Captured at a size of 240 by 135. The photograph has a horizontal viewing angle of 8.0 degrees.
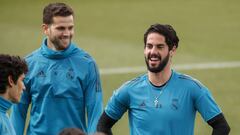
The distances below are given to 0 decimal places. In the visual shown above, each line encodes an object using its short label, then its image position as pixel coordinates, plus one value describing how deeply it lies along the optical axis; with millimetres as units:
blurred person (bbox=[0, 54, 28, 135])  13783
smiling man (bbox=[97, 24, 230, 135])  14990
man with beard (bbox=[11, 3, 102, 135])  16433
